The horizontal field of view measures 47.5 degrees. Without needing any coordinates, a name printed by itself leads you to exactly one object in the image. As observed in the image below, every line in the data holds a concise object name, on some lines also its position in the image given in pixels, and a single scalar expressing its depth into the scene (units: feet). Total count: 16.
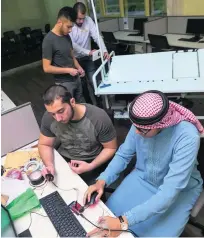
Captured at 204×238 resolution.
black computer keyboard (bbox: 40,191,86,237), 3.65
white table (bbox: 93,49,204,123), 8.29
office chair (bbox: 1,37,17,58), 21.21
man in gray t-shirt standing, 7.75
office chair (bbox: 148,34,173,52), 13.66
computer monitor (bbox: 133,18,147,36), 17.29
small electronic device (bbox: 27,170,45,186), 4.59
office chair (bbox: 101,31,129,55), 17.70
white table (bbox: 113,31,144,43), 16.63
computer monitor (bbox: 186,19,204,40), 14.37
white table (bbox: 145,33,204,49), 13.64
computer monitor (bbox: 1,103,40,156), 5.85
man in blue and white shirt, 10.07
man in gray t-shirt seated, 4.76
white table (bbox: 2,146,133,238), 3.73
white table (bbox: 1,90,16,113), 7.55
